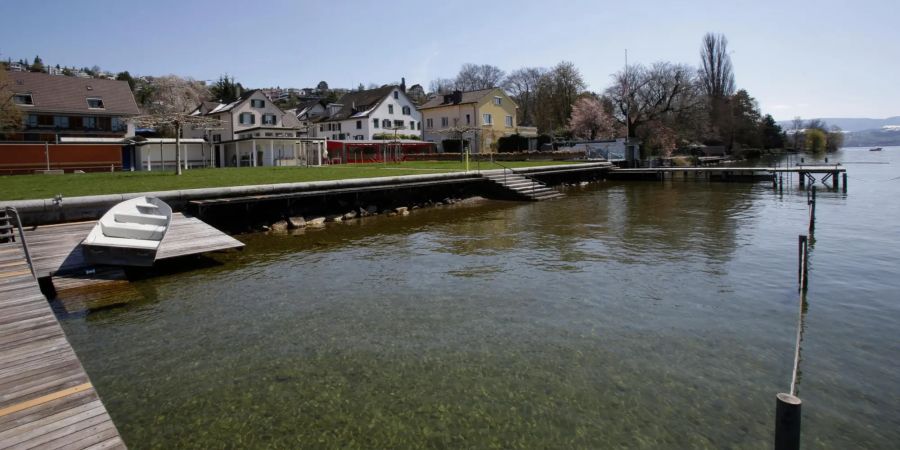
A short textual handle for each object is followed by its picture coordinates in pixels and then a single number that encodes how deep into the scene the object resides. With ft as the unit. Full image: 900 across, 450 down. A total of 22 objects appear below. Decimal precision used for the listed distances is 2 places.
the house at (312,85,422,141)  204.74
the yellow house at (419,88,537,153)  199.31
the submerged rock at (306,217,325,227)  68.64
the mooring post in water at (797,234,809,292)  32.99
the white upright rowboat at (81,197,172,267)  36.58
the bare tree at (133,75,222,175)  237.45
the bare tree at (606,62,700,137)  182.39
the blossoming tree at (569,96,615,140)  200.66
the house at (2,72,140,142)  155.94
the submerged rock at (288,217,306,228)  66.64
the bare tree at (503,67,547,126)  290.15
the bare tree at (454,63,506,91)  323.16
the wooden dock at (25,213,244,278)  37.40
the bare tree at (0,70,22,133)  139.33
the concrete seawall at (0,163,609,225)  47.35
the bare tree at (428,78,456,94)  356.59
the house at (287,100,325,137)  242.99
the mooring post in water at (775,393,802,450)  11.31
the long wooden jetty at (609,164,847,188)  123.85
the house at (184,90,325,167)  146.51
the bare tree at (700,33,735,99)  260.01
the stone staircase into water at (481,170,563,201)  98.78
